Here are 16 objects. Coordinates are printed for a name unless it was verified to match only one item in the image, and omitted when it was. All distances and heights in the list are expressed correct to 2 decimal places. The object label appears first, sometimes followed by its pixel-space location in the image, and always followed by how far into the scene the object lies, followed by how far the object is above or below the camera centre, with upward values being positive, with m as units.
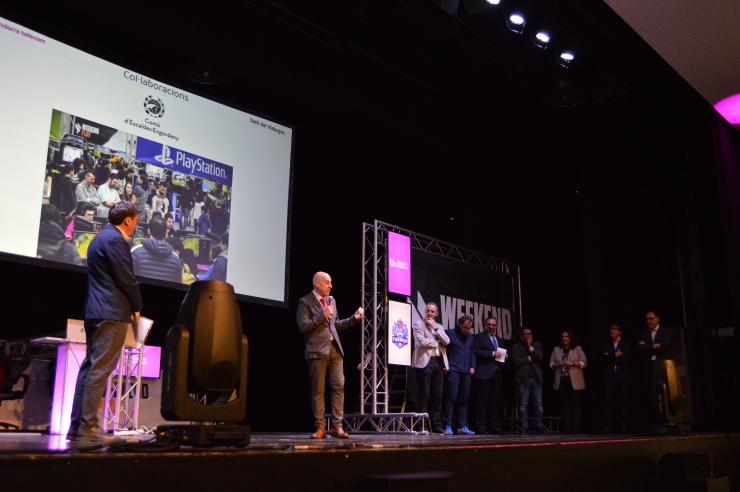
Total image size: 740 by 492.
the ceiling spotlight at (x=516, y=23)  6.64 +3.58
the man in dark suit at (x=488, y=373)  8.52 +0.26
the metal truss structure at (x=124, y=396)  4.97 -0.04
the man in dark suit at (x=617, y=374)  8.72 +0.26
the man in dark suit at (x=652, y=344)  8.34 +0.62
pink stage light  5.68 +2.46
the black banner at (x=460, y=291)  8.86 +1.40
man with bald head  5.06 +0.35
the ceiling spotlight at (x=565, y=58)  7.27 +3.56
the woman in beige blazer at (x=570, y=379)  9.12 +0.20
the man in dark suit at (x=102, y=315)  3.59 +0.39
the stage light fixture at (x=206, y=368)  2.06 +0.07
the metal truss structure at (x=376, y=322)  7.92 +0.85
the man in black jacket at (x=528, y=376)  8.93 +0.24
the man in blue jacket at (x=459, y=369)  8.09 +0.29
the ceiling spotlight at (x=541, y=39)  6.94 +3.56
